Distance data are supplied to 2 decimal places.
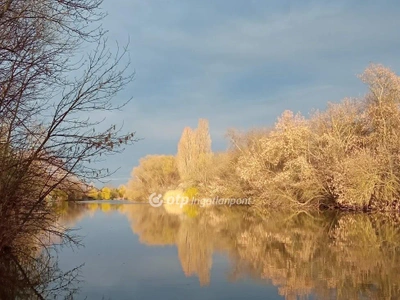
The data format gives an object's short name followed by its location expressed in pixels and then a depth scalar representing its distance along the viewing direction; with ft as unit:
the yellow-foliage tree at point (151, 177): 149.59
